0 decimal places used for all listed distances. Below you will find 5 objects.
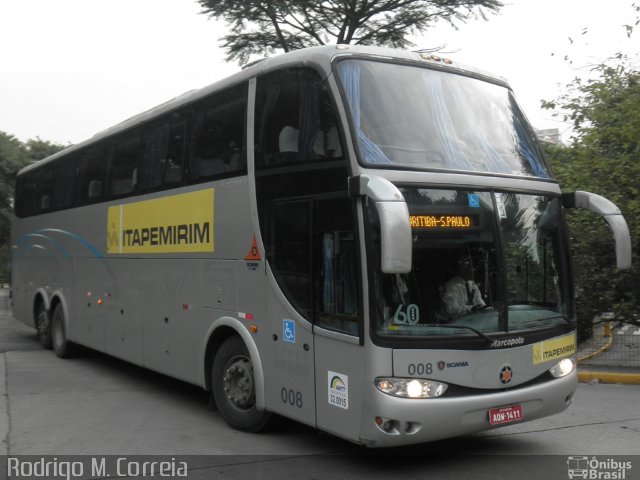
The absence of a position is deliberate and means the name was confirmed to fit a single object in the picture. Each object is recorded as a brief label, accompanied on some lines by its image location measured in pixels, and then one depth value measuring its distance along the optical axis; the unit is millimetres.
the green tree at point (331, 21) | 16484
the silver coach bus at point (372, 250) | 5402
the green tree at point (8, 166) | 28969
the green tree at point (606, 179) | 11039
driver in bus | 5543
